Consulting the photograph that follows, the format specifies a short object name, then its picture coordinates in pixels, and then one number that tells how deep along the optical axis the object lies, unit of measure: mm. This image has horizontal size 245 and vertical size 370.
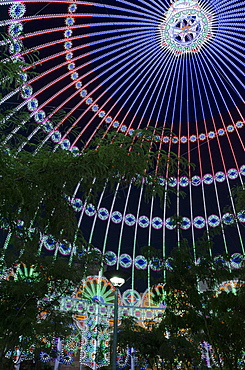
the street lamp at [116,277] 10406
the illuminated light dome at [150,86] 25203
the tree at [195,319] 9500
